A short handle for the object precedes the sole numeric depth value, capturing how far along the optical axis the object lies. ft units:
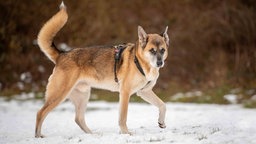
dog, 49.01
